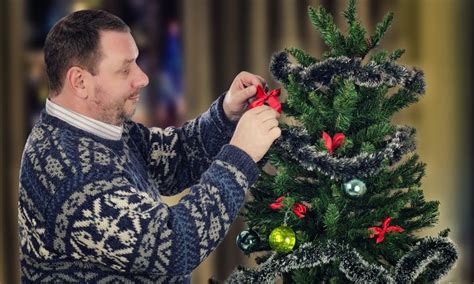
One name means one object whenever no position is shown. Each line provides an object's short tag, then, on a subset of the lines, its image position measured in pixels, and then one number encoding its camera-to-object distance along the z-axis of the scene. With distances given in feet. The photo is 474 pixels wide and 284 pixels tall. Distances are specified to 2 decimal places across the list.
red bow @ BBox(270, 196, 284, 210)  11.01
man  10.72
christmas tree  10.73
